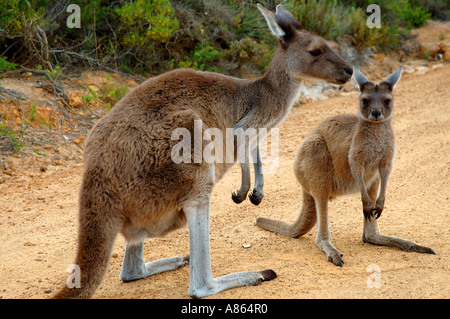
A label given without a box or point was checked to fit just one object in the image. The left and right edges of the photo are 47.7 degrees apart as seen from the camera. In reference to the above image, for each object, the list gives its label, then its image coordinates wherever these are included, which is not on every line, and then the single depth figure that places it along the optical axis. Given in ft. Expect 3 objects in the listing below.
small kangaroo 15.71
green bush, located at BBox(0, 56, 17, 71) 27.14
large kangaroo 11.85
